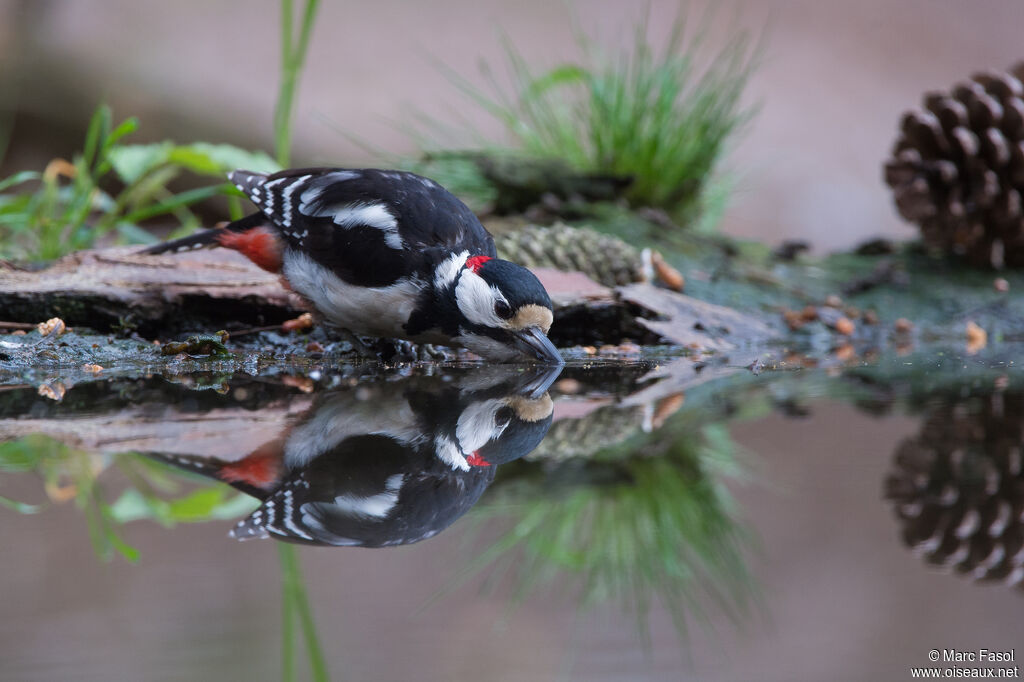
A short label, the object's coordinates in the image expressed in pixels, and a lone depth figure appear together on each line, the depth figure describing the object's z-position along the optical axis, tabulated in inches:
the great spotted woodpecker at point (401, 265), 232.7
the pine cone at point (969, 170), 382.0
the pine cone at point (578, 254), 322.7
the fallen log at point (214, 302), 267.7
